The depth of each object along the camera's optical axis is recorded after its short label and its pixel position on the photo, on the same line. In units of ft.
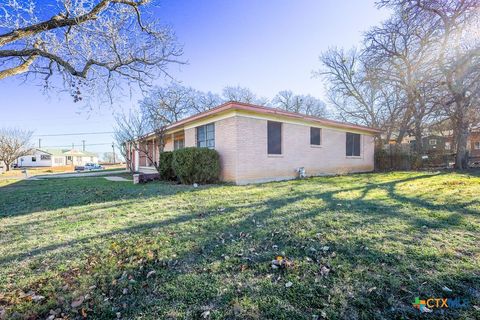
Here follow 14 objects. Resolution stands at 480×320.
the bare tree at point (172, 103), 66.54
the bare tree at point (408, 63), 39.42
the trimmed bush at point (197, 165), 30.63
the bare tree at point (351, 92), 72.38
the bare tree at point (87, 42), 17.34
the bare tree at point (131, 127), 58.29
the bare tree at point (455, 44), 31.58
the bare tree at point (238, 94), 106.42
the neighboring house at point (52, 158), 177.88
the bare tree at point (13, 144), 118.52
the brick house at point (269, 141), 30.50
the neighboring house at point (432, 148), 56.54
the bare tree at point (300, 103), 113.09
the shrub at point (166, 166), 38.34
